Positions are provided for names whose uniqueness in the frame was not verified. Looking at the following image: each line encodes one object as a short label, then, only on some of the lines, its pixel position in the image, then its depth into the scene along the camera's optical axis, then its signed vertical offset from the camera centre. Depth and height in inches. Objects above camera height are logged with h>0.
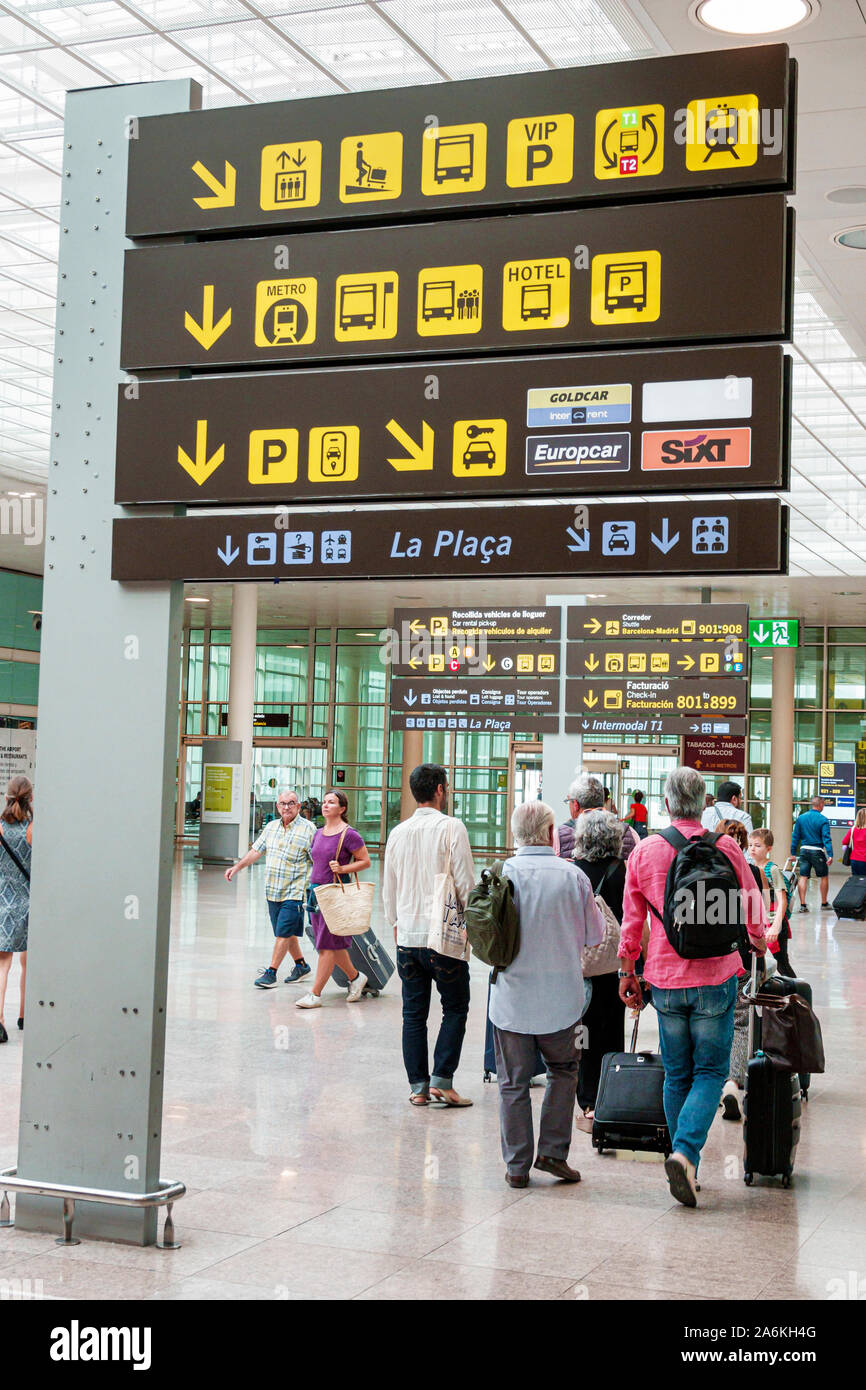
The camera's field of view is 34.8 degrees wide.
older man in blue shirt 259.3 -46.4
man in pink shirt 245.3 -43.8
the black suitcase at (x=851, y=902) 869.8 -85.4
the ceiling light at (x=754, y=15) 307.1 +170.1
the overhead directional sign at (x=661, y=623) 578.6 +58.6
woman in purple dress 472.1 -35.9
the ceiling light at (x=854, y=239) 446.9 +172.4
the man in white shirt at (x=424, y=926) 317.7 -39.5
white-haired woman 305.0 -47.4
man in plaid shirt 502.6 -43.4
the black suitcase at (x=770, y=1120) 259.9 -67.4
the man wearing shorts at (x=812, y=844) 961.5 -54.9
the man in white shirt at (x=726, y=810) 433.7 -15.0
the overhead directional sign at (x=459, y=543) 187.6 +31.2
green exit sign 1152.8 +111.2
